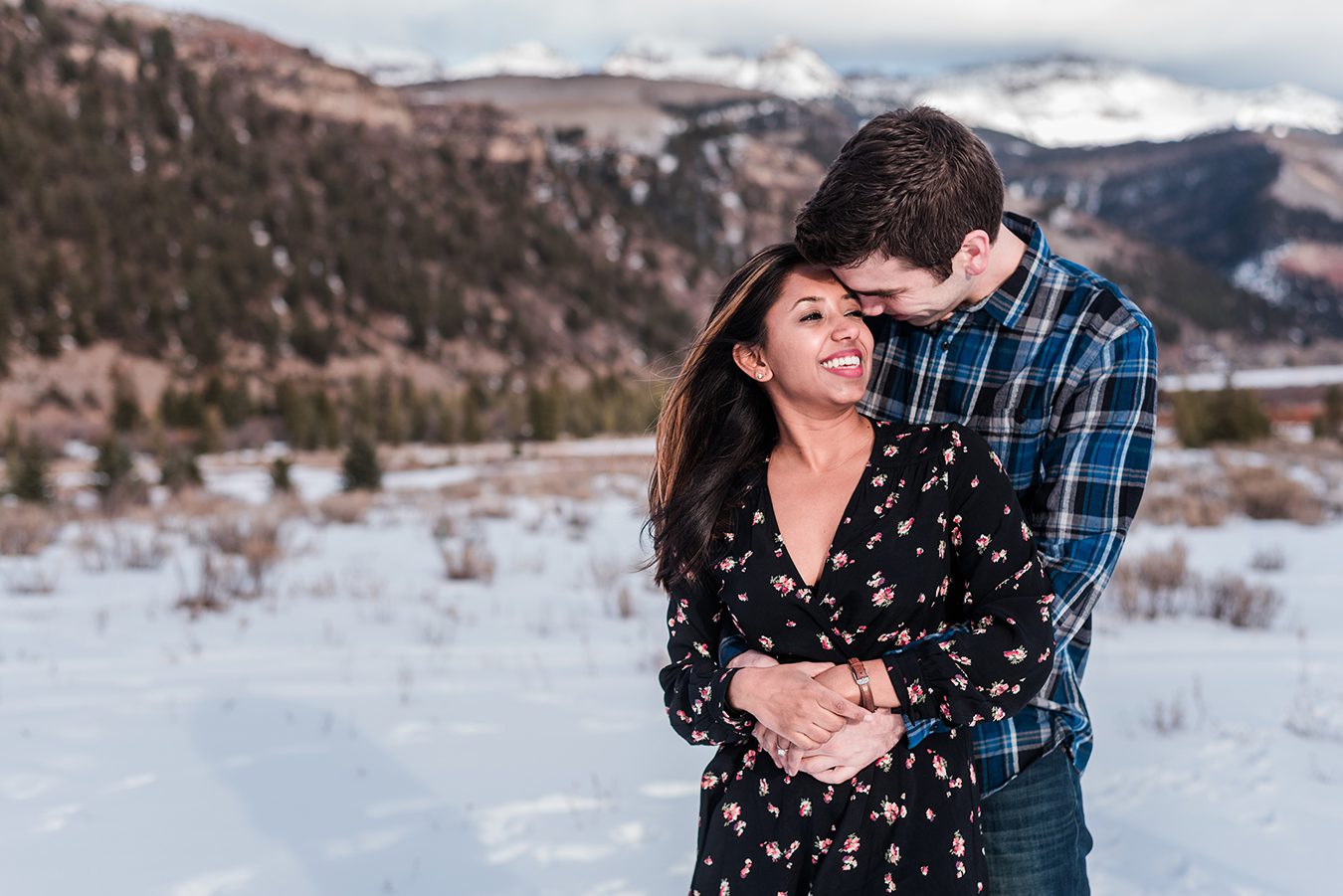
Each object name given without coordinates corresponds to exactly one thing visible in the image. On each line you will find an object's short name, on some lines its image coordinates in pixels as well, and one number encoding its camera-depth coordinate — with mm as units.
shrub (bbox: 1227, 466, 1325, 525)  11234
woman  1758
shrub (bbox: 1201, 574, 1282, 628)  7078
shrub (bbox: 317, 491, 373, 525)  12268
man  1806
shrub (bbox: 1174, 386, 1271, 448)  21469
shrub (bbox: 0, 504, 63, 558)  9336
